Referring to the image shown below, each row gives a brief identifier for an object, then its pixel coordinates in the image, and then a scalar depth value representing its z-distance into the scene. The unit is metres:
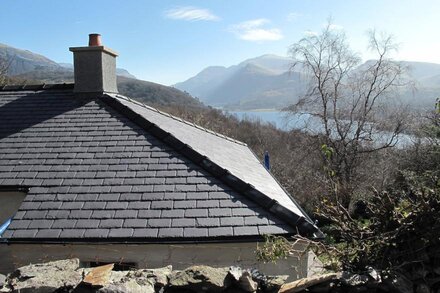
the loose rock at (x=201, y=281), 2.76
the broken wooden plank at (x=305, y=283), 2.81
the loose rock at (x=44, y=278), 2.71
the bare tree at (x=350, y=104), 22.81
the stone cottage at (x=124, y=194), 5.08
